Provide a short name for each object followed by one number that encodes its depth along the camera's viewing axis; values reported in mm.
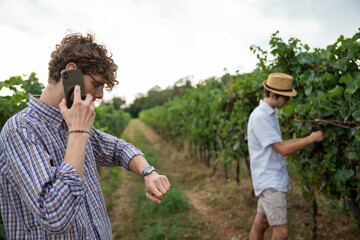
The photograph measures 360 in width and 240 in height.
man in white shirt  2512
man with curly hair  929
